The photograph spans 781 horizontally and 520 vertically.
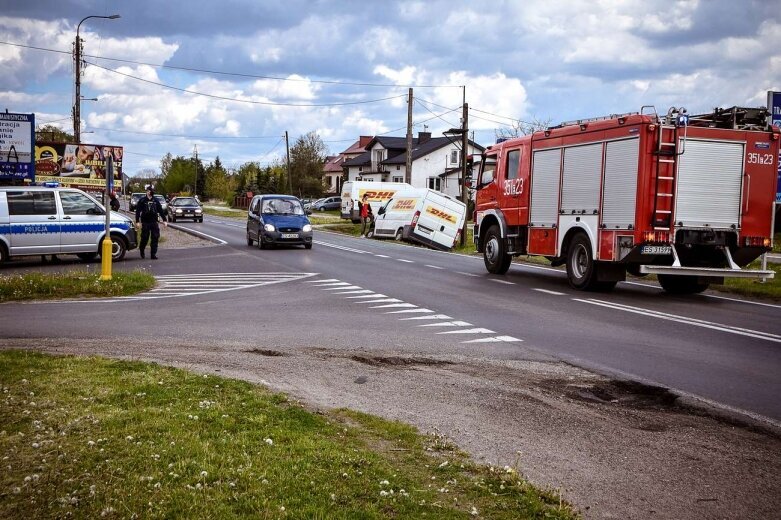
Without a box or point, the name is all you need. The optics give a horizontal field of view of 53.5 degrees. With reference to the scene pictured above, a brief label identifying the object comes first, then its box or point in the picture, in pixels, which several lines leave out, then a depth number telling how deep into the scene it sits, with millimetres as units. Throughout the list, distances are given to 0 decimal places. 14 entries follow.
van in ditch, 32938
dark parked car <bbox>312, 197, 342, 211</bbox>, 84938
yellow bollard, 16180
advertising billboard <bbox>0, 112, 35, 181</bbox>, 30844
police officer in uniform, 22688
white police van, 20484
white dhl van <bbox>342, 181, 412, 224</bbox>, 54625
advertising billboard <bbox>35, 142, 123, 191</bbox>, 42656
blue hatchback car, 28062
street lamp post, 37750
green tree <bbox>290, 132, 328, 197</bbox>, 98812
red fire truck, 14227
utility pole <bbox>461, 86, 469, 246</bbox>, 32688
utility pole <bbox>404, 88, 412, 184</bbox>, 44344
